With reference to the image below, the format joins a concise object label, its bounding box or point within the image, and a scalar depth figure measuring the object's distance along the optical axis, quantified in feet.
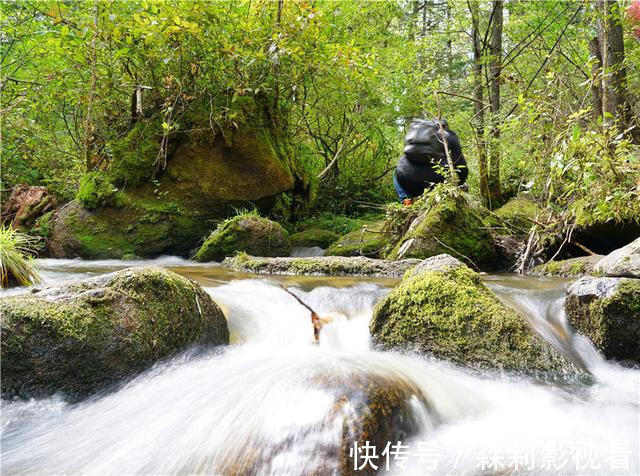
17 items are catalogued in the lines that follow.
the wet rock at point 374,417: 5.94
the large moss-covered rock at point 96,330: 7.25
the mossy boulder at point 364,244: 22.62
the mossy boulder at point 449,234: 18.88
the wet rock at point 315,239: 26.61
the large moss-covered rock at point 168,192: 23.29
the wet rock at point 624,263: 10.16
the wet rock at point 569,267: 16.43
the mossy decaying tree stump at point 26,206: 25.11
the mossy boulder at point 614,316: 9.32
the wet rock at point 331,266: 17.30
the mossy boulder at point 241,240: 22.66
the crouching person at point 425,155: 24.68
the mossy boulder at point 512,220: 22.18
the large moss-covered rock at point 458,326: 9.00
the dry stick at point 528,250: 19.58
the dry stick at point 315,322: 11.09
